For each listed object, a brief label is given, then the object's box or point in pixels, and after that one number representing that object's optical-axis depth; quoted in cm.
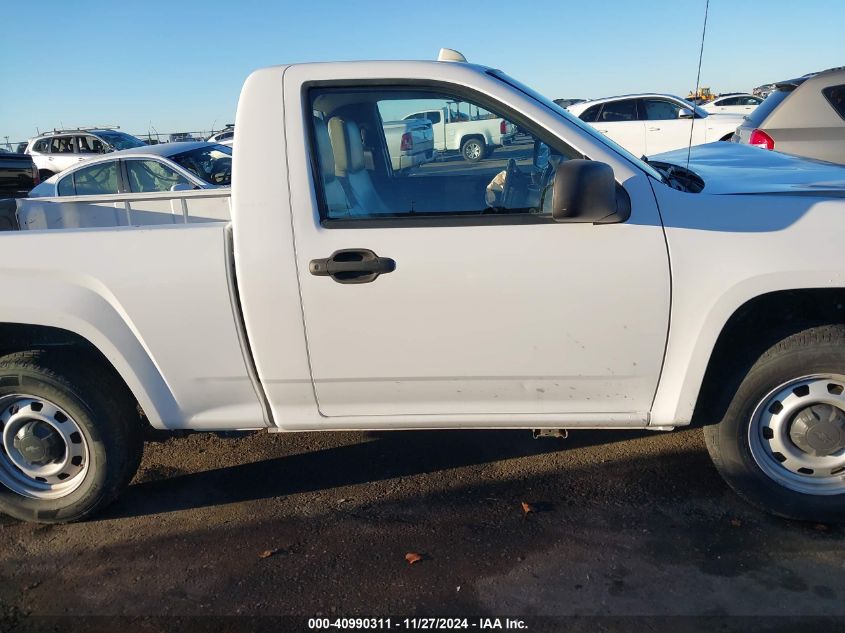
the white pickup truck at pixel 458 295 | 269
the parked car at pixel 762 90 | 3078
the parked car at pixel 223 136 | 2555
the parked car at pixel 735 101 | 2301
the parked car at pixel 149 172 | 859
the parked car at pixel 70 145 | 1741
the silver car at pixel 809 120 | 654
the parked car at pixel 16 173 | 1204
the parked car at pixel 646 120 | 1334
